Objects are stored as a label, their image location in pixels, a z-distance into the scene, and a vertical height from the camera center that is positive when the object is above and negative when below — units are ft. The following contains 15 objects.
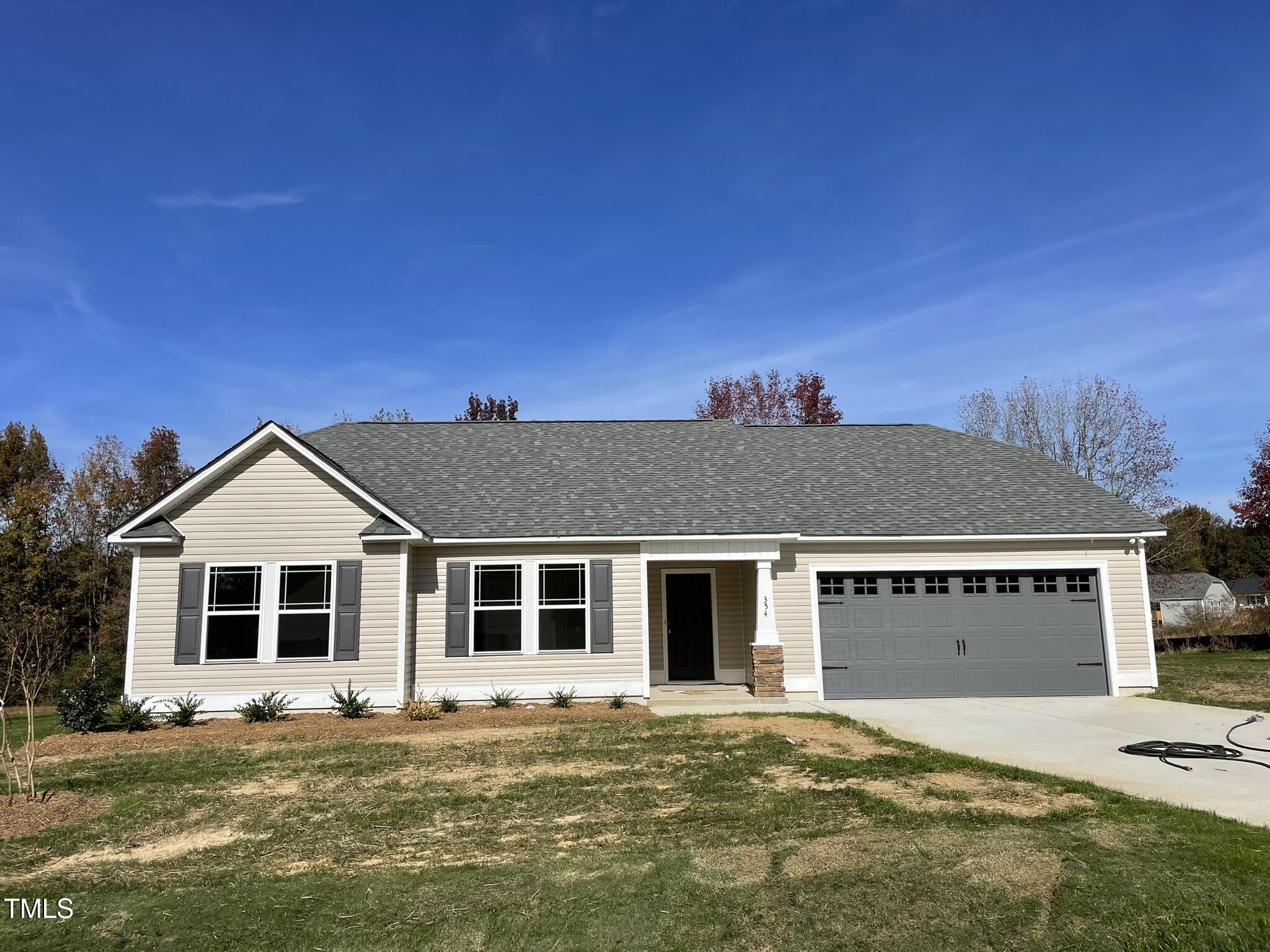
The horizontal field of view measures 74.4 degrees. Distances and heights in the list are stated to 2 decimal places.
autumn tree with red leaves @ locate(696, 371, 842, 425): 128.88 +29.99
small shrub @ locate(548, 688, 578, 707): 48.70 -5.79
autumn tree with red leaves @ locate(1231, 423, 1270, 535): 98.58 +10.03
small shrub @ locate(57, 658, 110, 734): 43.04 -5.09
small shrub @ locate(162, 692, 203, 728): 44.60 -5.63
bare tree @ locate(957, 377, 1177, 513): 119.65 +21.05
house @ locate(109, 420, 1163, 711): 47.26 +1.09
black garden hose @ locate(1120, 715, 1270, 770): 31.14 -6.25
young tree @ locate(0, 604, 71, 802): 28.37 -2.74
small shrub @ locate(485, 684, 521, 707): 48.42 -5.71
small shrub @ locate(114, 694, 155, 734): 43.11 -5.69
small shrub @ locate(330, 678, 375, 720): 45.55 -5.57
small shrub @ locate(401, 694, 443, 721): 45.19 -5.94
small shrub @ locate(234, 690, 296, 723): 45.19 -5.67
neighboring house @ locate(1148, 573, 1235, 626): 133.90 -2.17
